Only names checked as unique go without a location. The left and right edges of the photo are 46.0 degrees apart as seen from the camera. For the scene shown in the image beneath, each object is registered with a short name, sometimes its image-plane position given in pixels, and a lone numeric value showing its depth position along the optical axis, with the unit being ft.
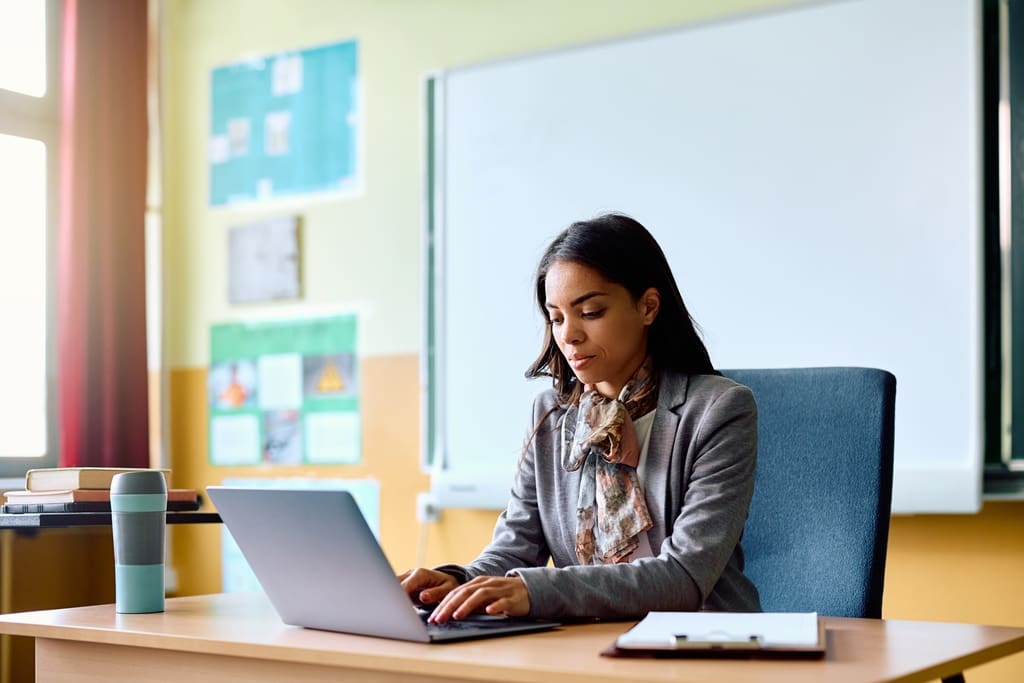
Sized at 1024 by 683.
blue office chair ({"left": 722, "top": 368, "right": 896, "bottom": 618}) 5.47
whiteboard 8.16
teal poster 11.47
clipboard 3.50
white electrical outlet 10.57
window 11.20
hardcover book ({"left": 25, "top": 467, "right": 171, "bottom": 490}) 5.60
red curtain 11.34
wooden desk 3.33
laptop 3.85
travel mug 5.01
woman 4.94
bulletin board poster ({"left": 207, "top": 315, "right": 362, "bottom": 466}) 11.31
